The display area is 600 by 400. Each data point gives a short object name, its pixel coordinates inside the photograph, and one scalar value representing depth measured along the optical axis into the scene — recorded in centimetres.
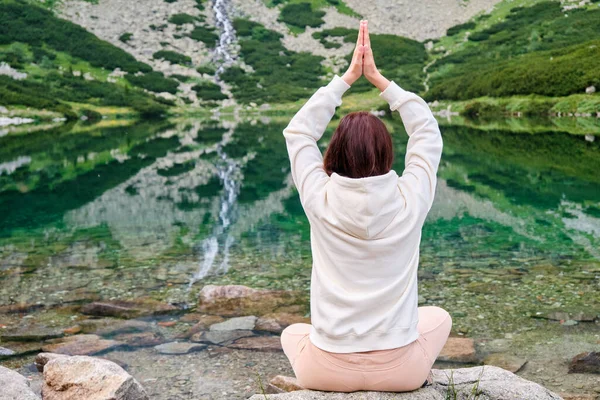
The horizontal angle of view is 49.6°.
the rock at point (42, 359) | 734
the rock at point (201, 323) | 880
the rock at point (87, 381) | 550
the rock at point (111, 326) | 907
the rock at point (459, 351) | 772
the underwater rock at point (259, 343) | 819
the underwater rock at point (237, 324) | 892
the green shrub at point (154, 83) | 9269
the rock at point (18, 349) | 820
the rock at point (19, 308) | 1005
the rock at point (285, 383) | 624
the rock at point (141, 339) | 852
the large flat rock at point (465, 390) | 431
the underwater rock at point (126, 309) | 974
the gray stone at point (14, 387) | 522
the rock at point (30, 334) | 878
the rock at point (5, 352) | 817
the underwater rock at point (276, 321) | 896
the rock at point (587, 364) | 703
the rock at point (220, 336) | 849
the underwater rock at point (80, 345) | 826
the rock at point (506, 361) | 738
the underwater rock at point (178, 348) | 814
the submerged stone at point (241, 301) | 977
